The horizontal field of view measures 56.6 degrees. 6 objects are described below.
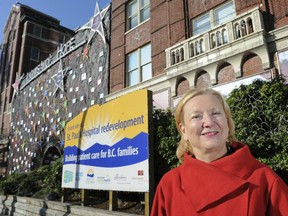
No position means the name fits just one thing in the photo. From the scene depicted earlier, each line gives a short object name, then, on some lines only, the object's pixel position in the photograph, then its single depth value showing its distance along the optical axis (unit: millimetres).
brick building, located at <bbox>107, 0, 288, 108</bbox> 8883
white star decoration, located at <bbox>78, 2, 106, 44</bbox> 16883
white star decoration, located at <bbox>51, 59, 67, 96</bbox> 19877
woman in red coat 1418
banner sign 6910
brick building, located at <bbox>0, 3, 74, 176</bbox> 32312
